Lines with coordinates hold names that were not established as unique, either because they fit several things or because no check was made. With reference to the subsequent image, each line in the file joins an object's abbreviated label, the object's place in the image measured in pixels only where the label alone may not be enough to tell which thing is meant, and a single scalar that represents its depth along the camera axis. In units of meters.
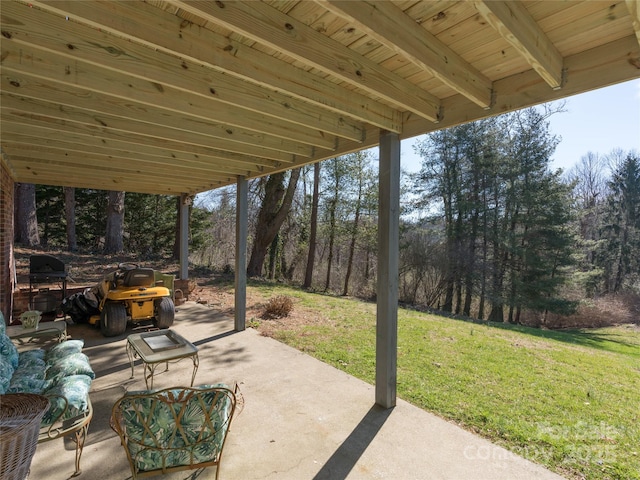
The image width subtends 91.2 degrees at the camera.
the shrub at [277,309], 6.42
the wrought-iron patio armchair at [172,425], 1.61
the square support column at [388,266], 2.93
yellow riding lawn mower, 4.66
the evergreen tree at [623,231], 15.92
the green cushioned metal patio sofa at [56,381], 1.95
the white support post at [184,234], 7.38
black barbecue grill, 5.37
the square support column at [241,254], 5.30
